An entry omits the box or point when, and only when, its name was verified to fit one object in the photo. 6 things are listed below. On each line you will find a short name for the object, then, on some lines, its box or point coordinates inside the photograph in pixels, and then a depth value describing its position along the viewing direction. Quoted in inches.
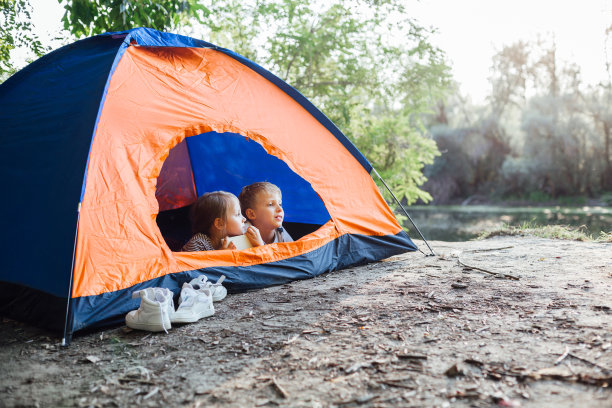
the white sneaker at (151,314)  88.5
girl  134.6
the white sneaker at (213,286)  104.5
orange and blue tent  94.7
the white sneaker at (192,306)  92.3
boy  145.1
